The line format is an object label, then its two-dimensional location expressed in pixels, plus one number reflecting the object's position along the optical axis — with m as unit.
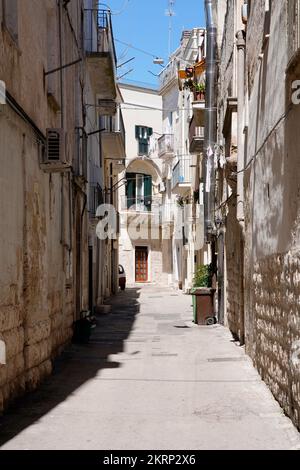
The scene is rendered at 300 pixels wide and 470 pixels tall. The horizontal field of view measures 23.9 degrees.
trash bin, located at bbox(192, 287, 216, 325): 18.55
